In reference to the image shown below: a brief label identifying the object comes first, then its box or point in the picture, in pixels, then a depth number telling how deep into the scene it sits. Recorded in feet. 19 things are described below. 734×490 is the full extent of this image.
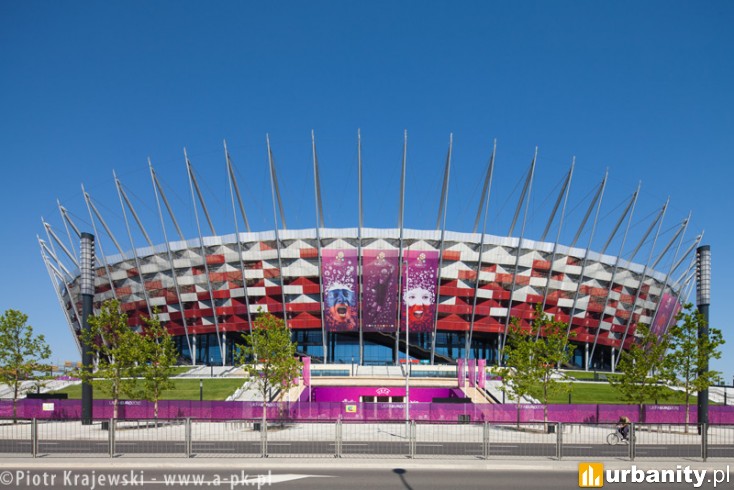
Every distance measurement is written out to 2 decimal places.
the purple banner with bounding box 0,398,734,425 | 130.82
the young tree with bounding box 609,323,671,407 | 130.41
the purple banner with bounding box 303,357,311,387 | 192.13
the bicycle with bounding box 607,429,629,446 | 92.90
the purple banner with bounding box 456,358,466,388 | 196.73
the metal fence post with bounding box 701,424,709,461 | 66.95
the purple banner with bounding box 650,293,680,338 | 300.61
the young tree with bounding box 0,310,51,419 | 145.18
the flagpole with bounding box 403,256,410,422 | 121.89
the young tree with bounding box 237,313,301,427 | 131.54
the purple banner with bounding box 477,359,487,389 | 192.03
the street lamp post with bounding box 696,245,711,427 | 127.65
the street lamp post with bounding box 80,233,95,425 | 127.03
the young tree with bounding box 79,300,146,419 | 128.26
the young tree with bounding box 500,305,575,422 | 124.98
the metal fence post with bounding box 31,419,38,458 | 65.31
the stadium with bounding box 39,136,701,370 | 257.75
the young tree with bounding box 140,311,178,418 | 136.67
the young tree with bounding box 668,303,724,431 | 128.57
